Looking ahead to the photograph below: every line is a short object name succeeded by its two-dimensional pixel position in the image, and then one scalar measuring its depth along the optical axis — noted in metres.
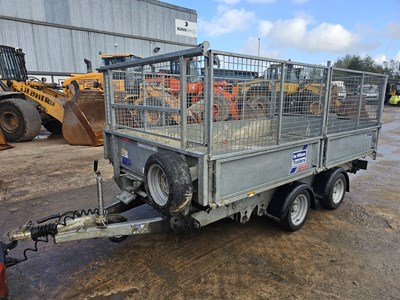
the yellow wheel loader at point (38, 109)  8.68
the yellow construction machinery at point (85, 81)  11.08
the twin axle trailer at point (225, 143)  2.58
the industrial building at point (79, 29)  20.28
